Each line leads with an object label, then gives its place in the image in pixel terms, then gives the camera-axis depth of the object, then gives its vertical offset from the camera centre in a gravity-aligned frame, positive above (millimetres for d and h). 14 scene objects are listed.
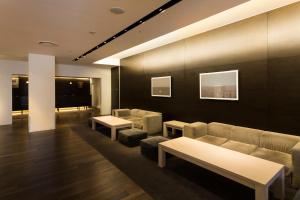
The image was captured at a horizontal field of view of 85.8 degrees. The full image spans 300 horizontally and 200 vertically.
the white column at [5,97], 7293 +70
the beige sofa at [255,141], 2514 -915
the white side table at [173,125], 4914 -865
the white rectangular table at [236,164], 1927 -954
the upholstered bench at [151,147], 3504 -1099
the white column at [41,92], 6074 +246
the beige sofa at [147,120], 5504 -821
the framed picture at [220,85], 3930 +322
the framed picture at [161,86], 5839 +437
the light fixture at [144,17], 2678 +1582
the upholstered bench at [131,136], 4398 -1089
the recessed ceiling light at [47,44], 4688 +1644
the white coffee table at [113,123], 4992 -826
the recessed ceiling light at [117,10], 2795 +1560
